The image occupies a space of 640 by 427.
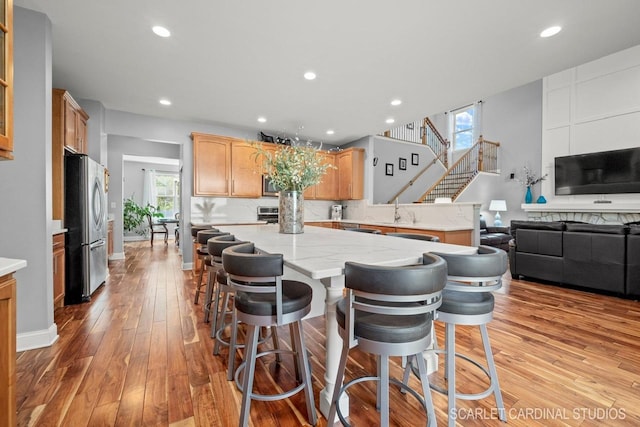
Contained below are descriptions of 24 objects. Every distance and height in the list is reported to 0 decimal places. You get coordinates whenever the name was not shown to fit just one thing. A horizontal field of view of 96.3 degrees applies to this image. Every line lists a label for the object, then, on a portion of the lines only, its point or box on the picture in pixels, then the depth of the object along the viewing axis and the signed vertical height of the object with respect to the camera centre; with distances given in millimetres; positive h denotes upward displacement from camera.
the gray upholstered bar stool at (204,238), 2783 -277
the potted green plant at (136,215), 8453 -179
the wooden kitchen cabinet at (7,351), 1092 -558
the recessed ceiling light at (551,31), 2451 +1570
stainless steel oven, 5824 -80
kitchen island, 1354 -243
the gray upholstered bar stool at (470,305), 1390 -473
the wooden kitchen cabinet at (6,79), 1372 +631
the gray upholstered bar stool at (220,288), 1816 -547
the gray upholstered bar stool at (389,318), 1075 -468
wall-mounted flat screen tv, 4480 +656
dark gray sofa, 3430 -575
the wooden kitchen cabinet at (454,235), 3869 -334
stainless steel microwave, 5558 +412
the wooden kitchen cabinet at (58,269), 2826 -605
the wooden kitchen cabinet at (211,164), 4988 +808
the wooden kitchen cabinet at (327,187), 6094 +515
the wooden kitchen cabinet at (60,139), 3014 +775
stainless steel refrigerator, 3209 -182
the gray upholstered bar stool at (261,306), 1326 -482
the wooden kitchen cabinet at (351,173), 6035 +793
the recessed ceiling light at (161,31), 2471 +1561
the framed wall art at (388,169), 7335 +1073
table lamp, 7668 +117
